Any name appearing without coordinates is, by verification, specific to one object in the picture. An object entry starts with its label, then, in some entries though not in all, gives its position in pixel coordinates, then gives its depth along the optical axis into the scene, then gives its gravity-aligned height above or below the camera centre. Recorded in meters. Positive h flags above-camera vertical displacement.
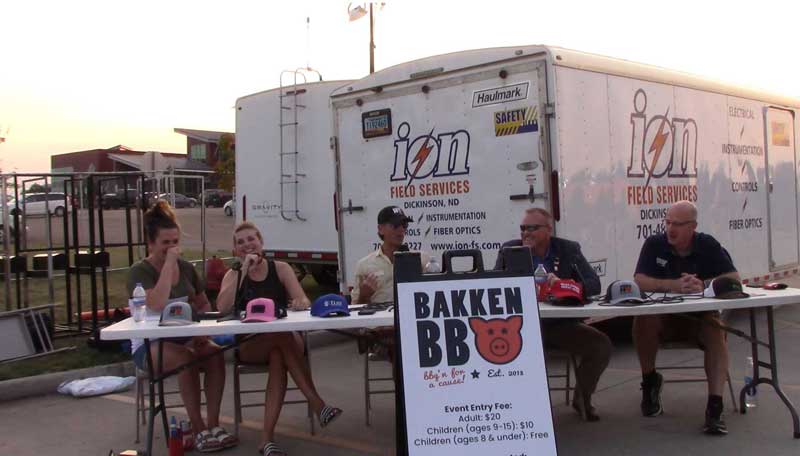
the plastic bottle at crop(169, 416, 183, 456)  4.34 -1.13
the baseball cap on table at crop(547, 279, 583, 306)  4.31 -0.38
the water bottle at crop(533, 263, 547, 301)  4.55 -0.31
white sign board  3.46 -0.63
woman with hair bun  4.64 -0.63
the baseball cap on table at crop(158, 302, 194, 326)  4.09 -0.40
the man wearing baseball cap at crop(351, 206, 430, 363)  5.20 -0.23
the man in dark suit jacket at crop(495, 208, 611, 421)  5.02 -0.63
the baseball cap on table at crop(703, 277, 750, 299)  4.51 -0.40
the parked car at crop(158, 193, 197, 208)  17.32 +0.89
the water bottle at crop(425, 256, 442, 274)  4.17 -0.21
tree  33.47 +3.27
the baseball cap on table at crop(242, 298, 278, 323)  4.12 -0.39
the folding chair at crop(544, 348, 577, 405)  5.09 -0.91
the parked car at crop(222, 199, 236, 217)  36.55 +1.31
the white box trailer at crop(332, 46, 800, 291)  6.37 +0.69
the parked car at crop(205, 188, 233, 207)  44.31 +2.33
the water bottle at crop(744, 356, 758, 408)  5.17 -1.20
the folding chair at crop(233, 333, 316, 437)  4.85 -0.85
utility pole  19.17 +4.70
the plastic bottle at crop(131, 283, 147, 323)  4.39 -0.36
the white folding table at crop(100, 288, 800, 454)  3.97 -0.47
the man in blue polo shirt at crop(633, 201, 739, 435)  4.89 -0.38
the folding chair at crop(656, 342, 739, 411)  5.13 -0.82
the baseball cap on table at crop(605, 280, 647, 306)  4.39 -0.39
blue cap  4.17 -0.39
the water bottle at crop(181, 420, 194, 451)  4.77 -1.22
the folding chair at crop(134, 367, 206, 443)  5.06 -1.06
